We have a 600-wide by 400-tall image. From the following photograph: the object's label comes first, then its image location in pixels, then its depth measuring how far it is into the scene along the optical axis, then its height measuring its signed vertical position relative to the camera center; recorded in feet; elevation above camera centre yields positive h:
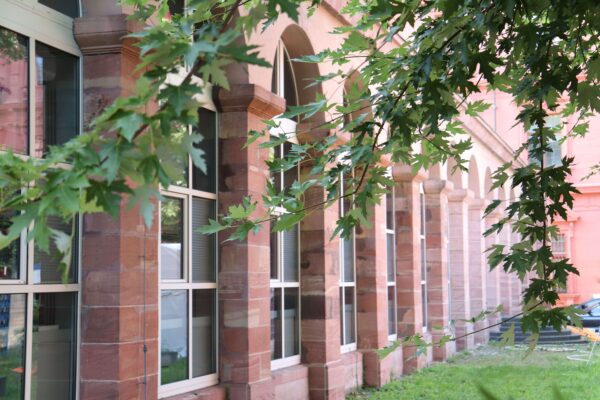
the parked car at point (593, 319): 78.66 -4.01
